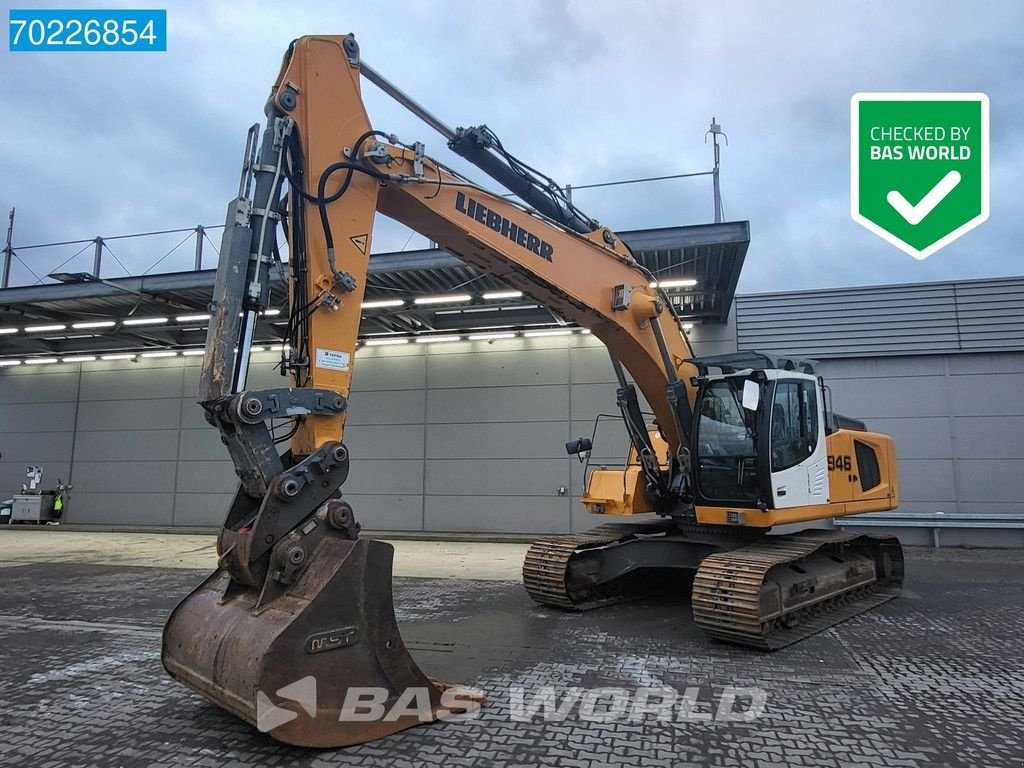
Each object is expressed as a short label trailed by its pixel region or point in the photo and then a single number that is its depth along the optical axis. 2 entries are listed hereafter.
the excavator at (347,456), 3.71
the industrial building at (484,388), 12.98
